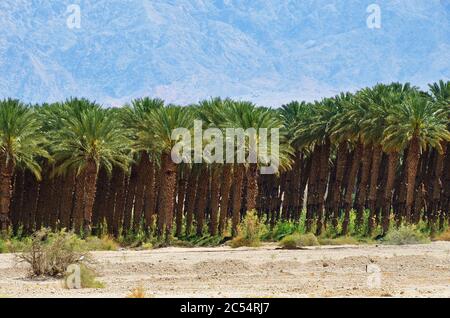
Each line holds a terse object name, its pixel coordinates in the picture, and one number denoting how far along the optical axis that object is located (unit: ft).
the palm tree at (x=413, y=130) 211.82
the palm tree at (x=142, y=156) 221.46
